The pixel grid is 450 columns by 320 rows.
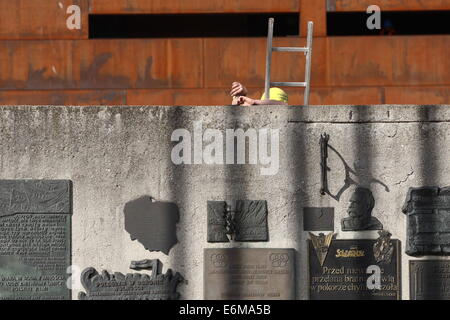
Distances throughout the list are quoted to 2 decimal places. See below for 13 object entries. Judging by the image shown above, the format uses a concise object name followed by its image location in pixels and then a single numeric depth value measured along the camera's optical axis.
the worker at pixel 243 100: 18.27
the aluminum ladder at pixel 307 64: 19.22
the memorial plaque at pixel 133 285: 17.50
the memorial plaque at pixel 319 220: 17.56
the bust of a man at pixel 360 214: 17.56
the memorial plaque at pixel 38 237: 17.59
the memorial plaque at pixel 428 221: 17.48
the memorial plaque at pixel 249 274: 17.50
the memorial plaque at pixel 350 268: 17.55
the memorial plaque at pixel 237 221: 17.52
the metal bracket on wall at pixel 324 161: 17.61
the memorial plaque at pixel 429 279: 17.55
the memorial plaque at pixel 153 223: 17.56
